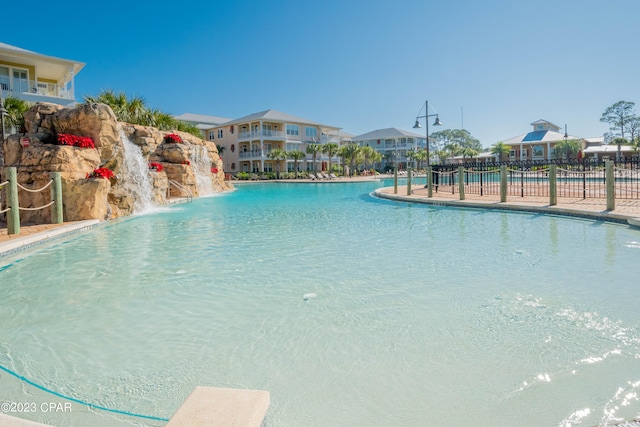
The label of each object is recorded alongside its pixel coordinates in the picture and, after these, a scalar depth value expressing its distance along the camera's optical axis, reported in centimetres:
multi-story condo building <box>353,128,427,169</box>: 7838
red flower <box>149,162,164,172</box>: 2284
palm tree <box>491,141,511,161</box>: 6512
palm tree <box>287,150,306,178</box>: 5528
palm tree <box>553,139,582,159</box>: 5700
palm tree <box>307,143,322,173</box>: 5719
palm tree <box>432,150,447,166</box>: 7748
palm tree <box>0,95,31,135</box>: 2376
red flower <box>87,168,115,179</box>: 1435
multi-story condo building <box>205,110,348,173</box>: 5793
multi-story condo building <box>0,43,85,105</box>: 2970
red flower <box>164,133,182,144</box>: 2755
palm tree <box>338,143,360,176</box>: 5806
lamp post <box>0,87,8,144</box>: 1522
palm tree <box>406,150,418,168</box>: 7231
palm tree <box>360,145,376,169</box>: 6042
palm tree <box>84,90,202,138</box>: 2786
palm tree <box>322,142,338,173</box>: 5819
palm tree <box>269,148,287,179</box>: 5512
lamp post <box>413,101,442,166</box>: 2817
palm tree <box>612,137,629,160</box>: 5625
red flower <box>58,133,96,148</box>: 1425
